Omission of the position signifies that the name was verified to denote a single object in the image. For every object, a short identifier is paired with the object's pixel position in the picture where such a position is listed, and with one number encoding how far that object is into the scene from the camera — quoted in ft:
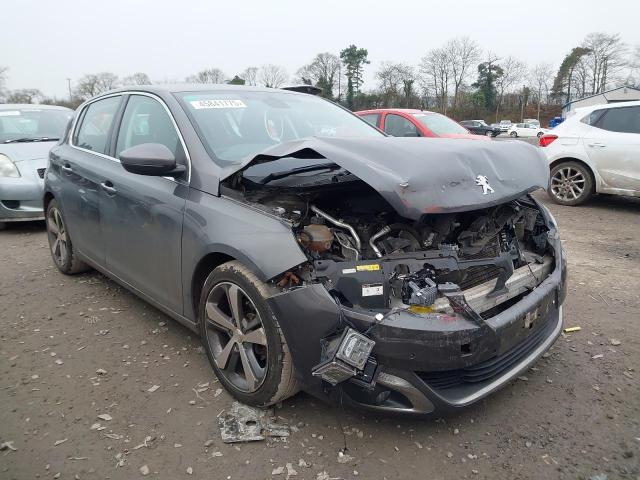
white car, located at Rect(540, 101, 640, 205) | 21.88
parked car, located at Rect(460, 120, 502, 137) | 80.48
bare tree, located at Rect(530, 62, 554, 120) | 207.21
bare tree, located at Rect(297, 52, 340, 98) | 215.92
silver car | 20.45
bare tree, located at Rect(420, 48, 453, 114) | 207.10
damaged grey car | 6.47
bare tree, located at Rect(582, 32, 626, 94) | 194.49
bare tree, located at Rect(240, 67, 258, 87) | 231.91
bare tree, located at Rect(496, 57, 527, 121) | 208.74
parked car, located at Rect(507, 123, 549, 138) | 129.80
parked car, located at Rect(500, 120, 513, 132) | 148.00
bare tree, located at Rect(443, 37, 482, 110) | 211.20
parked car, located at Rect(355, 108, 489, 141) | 27.81
